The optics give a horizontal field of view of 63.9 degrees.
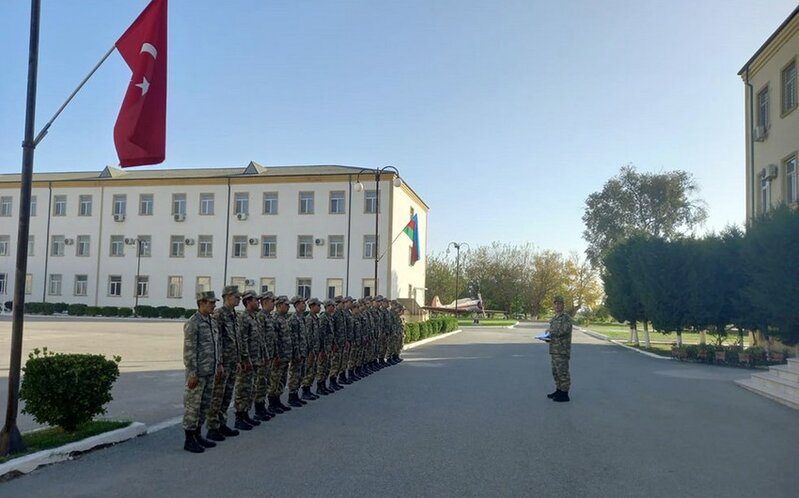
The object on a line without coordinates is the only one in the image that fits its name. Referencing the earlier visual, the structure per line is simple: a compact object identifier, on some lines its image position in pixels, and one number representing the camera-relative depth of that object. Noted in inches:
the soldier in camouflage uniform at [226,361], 311.9
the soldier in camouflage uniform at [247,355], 340.5
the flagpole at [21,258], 266.4
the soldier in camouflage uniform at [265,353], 368.8
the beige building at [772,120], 890.7
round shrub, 283.3
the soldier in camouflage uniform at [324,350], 470.6
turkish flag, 309.0
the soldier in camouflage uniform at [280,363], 390.9
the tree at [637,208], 2160.4
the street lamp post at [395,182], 973.8
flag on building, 1522.1
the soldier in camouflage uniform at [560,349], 457.1
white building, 1868.8
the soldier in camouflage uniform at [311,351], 443.8
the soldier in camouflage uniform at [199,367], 289.7
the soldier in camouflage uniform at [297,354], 422.0
